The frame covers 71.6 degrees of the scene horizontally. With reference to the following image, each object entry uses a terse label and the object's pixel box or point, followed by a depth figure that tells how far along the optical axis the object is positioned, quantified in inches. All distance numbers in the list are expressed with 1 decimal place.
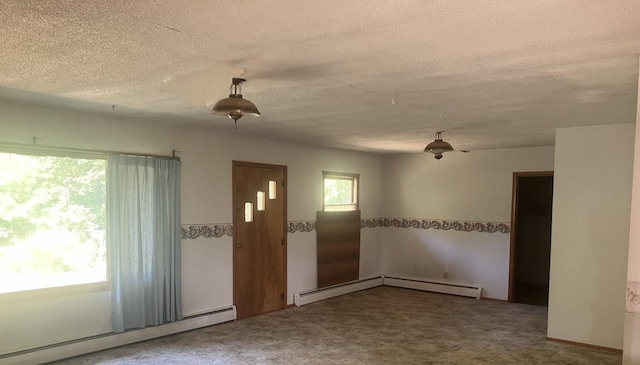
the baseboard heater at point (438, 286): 274.2
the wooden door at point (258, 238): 221.5
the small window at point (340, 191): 279.7
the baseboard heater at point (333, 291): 250.2
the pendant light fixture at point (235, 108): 101.7
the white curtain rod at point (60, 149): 148.8
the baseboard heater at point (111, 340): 150.6
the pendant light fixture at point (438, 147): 178.4
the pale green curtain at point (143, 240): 173.0
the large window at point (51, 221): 150.3
